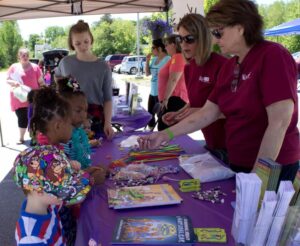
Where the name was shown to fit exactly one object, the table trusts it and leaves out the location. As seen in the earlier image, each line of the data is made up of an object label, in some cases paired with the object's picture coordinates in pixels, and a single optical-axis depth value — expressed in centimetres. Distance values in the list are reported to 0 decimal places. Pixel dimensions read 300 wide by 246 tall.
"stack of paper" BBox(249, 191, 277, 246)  88
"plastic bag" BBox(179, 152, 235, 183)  153
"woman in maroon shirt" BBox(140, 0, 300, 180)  132
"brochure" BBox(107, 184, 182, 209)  129
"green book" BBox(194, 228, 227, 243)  105
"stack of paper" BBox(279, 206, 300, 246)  90
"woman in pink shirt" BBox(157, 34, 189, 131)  396
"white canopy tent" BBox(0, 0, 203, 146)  531
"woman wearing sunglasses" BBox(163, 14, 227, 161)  211
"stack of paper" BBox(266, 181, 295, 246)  88
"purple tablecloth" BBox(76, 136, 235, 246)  116
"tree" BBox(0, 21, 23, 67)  3111
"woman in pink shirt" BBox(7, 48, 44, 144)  527
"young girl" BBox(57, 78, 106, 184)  161
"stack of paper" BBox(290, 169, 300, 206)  99
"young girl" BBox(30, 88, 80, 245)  142
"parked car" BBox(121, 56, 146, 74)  2017
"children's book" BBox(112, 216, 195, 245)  104
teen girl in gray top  266
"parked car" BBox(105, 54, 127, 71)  2359
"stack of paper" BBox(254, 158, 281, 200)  96
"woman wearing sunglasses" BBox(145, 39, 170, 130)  508
